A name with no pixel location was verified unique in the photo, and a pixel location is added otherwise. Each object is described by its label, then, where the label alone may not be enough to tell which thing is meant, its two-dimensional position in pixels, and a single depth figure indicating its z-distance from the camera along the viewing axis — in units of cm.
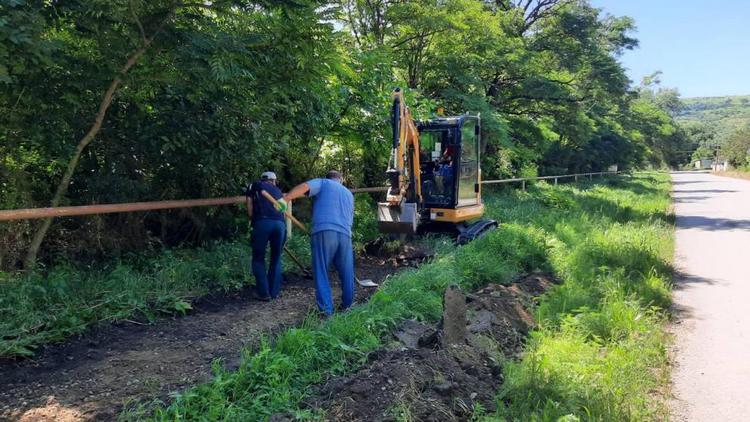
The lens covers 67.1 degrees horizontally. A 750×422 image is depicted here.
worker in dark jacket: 702
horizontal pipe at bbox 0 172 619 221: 499
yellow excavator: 1036
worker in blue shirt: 641
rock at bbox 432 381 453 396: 416
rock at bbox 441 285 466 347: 524
